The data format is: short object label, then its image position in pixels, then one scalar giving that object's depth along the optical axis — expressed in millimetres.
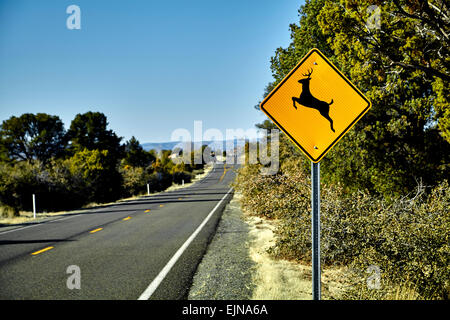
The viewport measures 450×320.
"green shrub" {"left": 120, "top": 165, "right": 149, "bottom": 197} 34656
